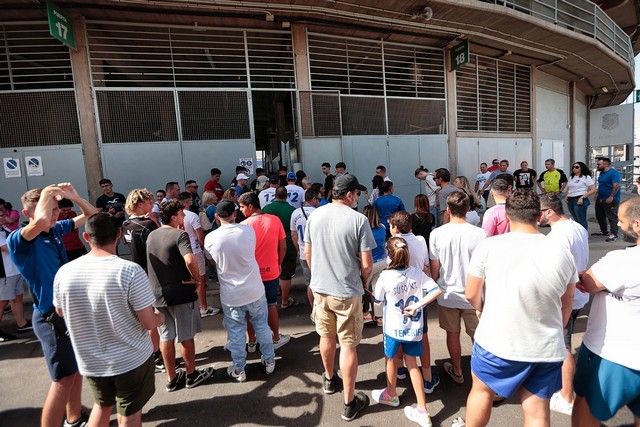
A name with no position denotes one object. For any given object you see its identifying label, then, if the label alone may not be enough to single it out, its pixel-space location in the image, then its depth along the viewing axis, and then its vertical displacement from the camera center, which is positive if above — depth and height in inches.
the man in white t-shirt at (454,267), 125.1 -36.7
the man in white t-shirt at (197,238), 191.2 -31.6
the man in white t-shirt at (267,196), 232.5 -13.9
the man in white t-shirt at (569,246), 112.4 -28.7
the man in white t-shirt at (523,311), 80.4 -34.9
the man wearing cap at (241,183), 287.8 -6.3
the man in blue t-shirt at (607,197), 314.8 -41.2
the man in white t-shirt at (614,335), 79.4 -41.4
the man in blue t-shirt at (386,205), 198.1 -21.5
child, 112.6 -43.1
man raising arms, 102.5 -28.6
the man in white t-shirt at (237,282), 133.1 -39.0
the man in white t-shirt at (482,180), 417.1 -24.5
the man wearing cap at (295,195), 247.6 -15.9
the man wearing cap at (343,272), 116.6 -33.2
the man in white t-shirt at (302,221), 189.3 -25.6
